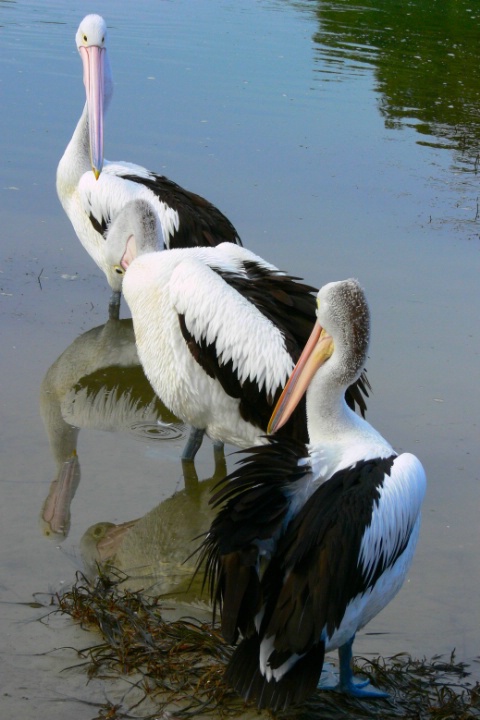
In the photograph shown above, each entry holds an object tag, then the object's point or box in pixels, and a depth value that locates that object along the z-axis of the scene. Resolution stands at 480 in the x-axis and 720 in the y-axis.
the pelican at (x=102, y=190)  11.63
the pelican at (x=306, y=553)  5.51
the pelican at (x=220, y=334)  8.19
